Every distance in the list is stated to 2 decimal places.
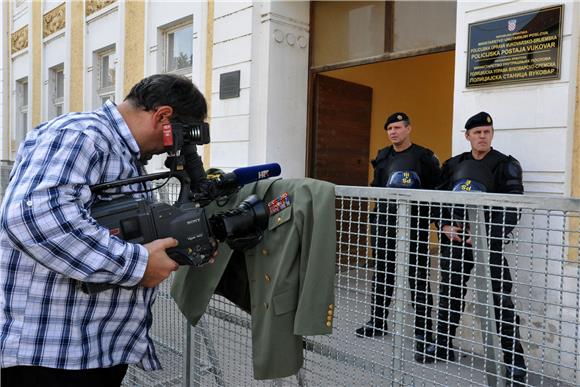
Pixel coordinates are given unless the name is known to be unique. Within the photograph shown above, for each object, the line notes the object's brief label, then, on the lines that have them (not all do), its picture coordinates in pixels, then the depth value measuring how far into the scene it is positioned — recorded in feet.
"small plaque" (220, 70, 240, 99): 20.42
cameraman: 4.79
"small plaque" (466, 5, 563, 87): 11.77
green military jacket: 5.94
